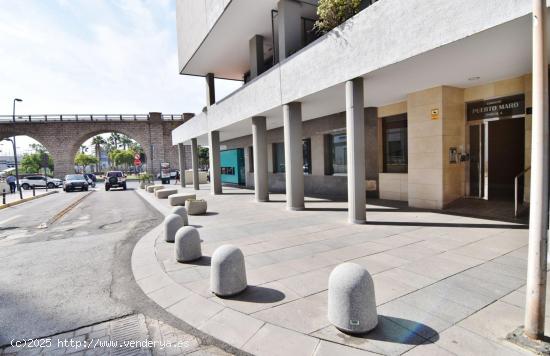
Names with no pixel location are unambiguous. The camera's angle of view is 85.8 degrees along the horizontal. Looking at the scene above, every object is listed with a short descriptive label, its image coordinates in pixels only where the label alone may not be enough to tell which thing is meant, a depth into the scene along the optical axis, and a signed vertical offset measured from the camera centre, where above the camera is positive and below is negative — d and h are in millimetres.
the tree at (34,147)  107388 +9191
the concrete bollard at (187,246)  6234 -1689
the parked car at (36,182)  39250 -1426
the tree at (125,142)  112575 +10162
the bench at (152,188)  22934 -1657
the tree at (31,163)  74625 +2173
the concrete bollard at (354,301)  3387 -1636
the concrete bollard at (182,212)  9391 -1481
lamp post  32394 +3317
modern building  6488 +2307
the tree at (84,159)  81812 +2927
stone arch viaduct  49312 +6512
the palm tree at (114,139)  109925 +11026
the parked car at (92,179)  39631 -1417
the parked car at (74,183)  30484 -1416
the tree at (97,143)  101188 +9245
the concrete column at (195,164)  24531 +132
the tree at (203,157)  72481 +2064
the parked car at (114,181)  31123 -1288
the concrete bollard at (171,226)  8094 -1638
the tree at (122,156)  82062 +3349
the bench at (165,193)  18672 -1655
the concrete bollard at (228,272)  4492 -1656
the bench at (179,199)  14586 -1609
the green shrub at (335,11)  8781 +4522
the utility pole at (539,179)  2957 -261
